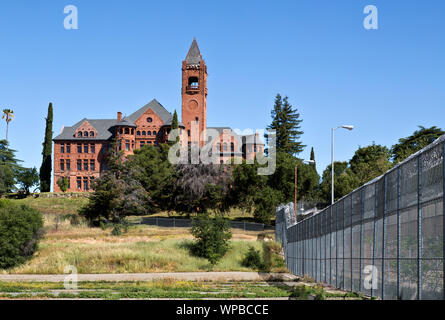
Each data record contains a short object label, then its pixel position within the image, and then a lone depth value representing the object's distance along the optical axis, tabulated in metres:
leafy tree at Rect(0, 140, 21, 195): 107.25
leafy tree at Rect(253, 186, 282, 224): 70.56
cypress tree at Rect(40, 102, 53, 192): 112.50
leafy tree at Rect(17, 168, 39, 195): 112.75
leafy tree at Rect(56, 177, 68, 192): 112.81
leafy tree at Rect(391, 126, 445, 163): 90.38
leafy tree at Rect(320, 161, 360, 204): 73.75
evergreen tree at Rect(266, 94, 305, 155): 116.00
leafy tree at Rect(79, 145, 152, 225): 71.38
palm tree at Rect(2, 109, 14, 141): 129.50
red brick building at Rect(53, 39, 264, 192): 113.56
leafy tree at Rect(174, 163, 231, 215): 78.00
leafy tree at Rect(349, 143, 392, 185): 77.69
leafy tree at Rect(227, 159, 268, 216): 76.56
